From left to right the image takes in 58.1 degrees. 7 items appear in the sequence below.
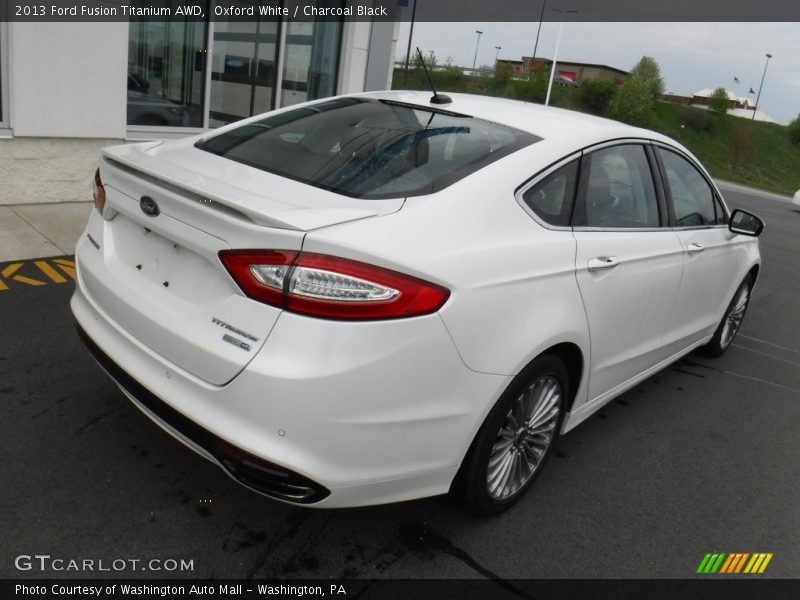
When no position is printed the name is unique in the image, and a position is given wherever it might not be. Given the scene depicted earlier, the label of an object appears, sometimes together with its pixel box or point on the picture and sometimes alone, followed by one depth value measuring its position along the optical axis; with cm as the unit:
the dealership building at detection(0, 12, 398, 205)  670
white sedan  209
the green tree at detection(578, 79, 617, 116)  7169
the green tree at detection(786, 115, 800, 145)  7225
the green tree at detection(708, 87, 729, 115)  7526
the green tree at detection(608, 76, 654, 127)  6525
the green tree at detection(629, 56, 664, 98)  8831
